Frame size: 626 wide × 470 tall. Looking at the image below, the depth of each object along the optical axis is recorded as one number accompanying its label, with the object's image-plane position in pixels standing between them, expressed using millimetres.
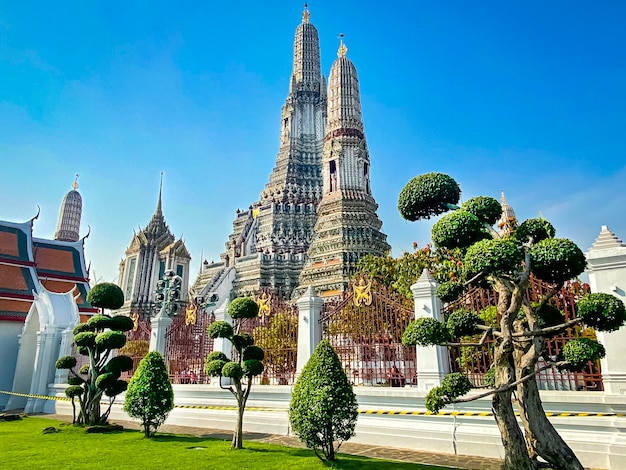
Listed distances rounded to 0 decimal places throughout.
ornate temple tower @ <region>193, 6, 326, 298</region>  39312
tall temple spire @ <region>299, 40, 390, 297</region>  29844
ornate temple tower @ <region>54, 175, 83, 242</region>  53250
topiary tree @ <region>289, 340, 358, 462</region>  6477
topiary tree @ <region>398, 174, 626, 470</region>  4941
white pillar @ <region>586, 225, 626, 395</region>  6562
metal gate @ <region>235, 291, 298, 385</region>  10961
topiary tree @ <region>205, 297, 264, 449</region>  7898
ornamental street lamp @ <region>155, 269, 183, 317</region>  16578
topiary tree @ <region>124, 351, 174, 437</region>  9086
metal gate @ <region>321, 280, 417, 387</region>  9289
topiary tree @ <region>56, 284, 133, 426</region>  10805
